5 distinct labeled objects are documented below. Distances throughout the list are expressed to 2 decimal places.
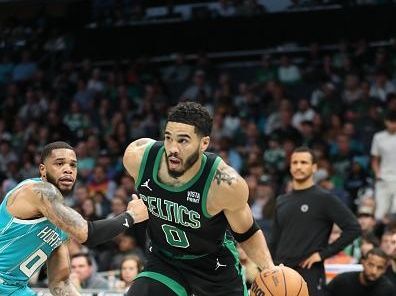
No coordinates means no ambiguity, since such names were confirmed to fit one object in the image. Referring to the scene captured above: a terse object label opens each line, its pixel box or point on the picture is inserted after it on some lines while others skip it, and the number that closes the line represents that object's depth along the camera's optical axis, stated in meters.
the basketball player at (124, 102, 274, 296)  9.95
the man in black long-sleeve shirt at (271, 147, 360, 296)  14.06
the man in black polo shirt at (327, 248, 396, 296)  14.83
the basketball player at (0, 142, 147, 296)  10.31
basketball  10.29
